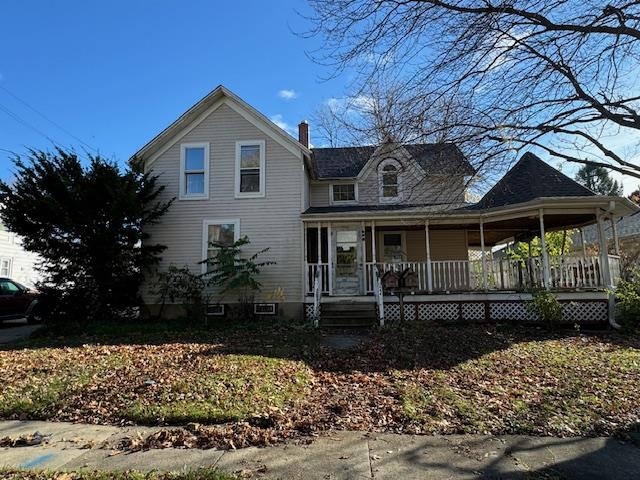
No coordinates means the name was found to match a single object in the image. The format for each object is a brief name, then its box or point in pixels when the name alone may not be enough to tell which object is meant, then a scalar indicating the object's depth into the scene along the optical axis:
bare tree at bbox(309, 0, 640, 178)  5.15
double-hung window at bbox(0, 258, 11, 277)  21.21
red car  15.67
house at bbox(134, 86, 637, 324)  13.26
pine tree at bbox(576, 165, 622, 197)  43.04
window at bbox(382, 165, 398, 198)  16.66
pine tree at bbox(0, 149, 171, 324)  12.78
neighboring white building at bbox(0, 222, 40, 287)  21.25
